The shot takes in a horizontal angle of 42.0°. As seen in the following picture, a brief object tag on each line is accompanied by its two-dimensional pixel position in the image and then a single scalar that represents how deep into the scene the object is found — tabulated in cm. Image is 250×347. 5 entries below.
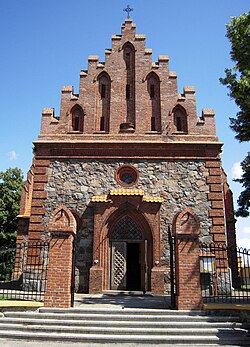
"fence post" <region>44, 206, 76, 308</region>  923
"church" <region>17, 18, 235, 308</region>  1461
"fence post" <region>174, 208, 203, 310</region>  910
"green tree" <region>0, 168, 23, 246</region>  2905
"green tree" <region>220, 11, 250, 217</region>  1075
